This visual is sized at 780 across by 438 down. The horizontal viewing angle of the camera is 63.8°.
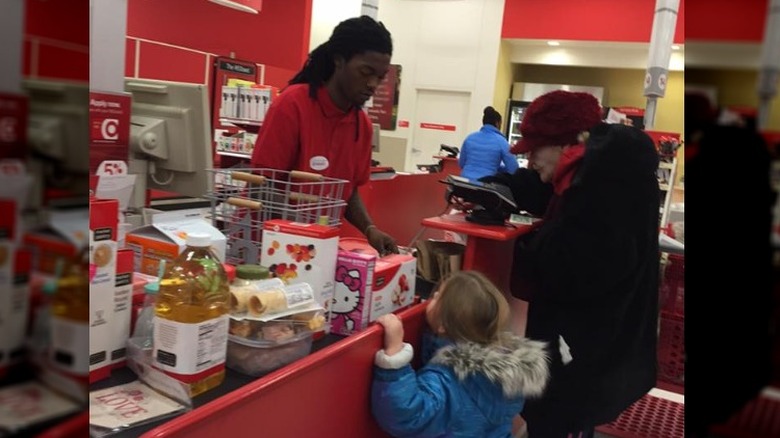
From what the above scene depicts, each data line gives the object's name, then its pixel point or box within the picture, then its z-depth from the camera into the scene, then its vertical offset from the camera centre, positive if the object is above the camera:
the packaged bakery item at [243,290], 1.17 -0.31
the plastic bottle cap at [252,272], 1.24 -0.29
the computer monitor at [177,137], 1.85 -0.06
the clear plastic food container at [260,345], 1.16 -0.40
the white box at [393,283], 1.55 -0.37
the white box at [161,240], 1.28 -0.25
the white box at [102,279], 1.01 -0.27
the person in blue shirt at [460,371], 1.49 -0.56
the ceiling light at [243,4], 5.08 +0.98
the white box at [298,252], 1.39 -0.27
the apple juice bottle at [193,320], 1.01 -0.32
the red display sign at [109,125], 1.52 -0.03
